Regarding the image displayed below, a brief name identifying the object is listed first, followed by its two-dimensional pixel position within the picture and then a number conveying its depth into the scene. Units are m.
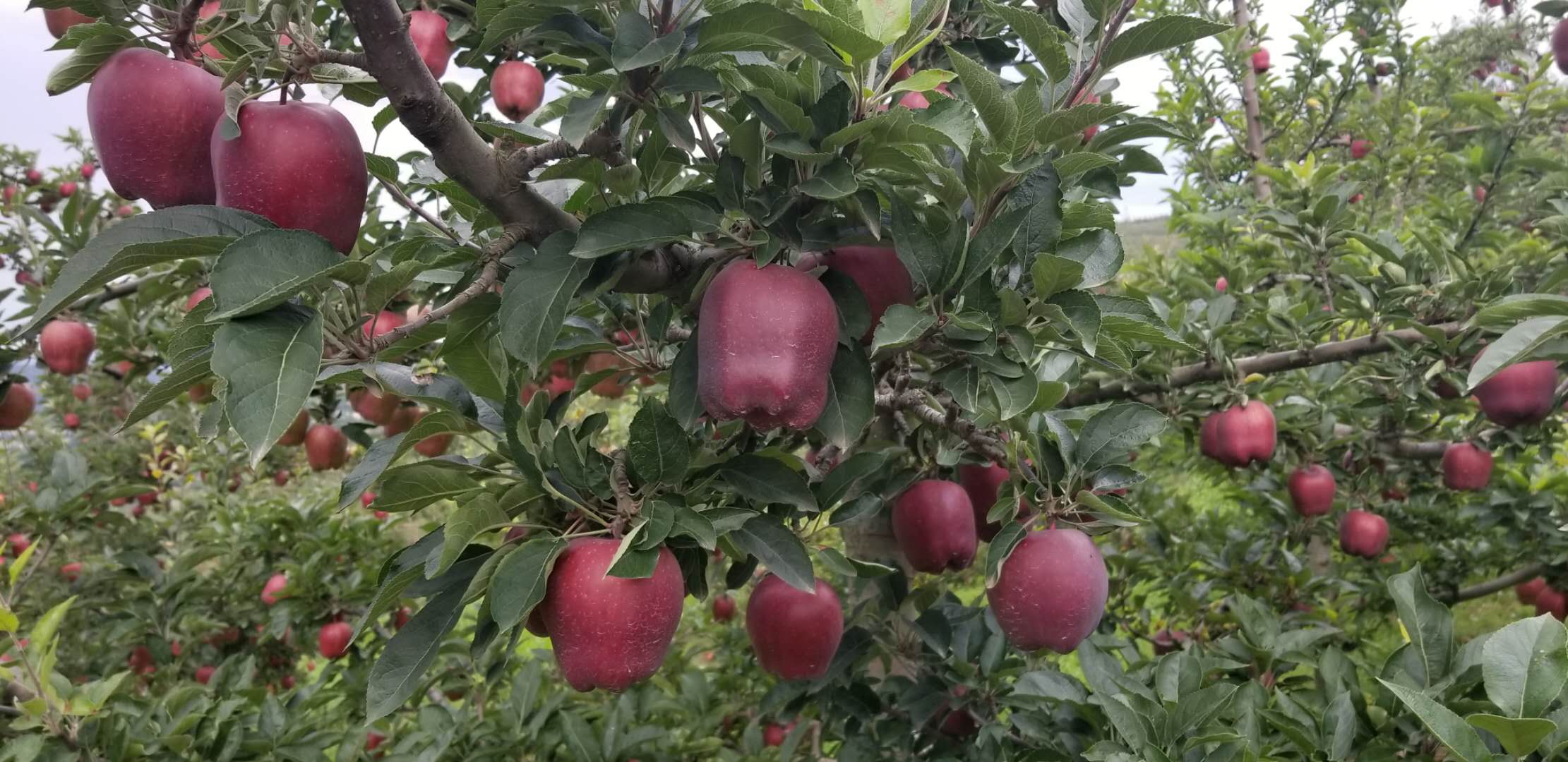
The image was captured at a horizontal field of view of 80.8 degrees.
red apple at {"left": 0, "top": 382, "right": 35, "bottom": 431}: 2.11
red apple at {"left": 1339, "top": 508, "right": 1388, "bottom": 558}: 2.35
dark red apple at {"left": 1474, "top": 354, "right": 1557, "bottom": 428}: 1.79
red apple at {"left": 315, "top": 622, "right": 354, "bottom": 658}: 2.11
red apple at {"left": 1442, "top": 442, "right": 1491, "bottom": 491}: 2.11
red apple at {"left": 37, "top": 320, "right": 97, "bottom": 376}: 2.19
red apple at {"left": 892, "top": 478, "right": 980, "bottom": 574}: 1.35
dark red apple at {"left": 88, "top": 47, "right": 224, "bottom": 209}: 0.72
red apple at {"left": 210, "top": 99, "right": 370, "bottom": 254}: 0.73
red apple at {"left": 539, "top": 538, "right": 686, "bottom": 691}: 0.87
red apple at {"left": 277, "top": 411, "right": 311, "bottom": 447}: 2.24
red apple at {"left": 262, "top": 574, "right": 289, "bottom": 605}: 2.16
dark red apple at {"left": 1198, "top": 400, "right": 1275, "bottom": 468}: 1.93
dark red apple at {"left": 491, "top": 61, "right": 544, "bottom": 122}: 1.80
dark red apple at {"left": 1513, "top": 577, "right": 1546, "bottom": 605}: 2.51
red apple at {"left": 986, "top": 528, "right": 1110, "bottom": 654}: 1.14
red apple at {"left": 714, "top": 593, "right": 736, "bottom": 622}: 2.78
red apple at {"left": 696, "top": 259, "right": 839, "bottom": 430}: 0.85
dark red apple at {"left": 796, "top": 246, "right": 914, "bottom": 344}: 1.01
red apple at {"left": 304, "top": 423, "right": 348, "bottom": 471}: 2.32
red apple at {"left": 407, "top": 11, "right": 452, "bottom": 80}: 1.65
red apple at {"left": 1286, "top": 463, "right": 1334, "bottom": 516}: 2.29
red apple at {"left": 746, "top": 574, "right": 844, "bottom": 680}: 1.25
